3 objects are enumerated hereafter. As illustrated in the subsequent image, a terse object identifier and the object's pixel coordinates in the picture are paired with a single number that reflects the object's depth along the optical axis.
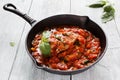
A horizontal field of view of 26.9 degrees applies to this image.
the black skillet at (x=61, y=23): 1.21
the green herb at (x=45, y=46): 1.05
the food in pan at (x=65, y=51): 1.08
